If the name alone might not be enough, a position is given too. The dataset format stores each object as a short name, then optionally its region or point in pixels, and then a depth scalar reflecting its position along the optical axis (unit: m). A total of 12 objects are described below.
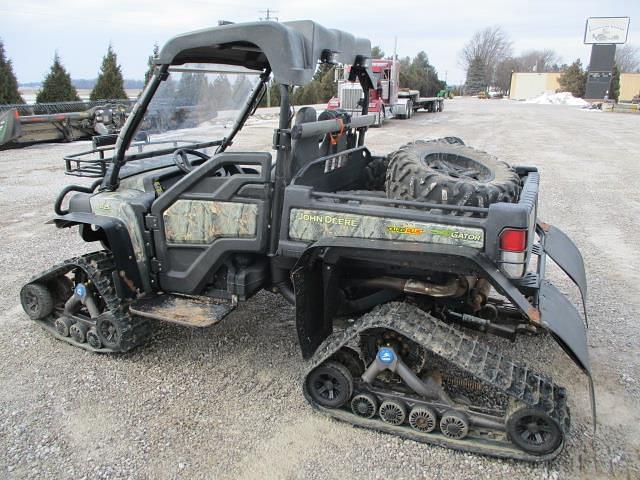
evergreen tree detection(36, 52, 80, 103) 21.97
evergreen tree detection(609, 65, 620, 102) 51.11
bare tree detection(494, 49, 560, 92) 86.56
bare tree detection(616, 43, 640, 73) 84.62
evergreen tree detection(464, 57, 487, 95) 79.62
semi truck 19.75
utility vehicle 3.04
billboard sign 55.83
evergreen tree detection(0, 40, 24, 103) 20.03
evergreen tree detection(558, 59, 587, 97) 57.25
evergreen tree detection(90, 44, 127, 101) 23.64
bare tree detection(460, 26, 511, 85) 87.50
